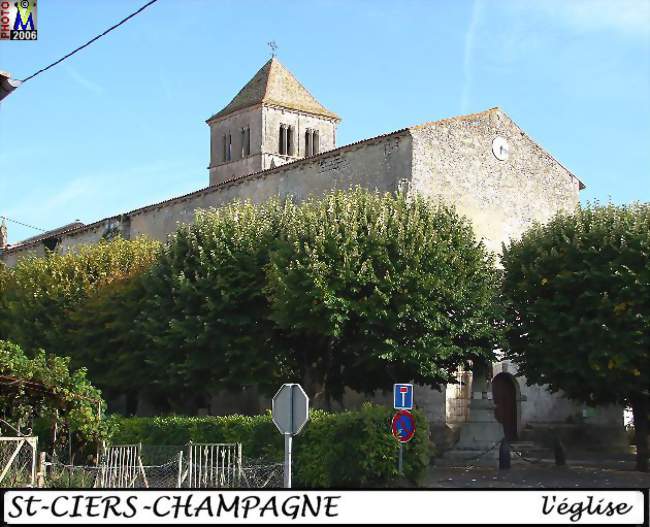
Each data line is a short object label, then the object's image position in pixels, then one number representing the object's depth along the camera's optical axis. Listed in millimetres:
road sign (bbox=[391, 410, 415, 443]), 17844
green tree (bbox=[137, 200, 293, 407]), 27453
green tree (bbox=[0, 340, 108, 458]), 19562
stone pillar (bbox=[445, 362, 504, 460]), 29688
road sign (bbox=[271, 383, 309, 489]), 13289
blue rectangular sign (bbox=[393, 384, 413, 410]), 18016
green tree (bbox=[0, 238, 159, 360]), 34219
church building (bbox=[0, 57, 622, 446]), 32000
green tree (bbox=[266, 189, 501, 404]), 25016
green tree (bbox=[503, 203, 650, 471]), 25234
